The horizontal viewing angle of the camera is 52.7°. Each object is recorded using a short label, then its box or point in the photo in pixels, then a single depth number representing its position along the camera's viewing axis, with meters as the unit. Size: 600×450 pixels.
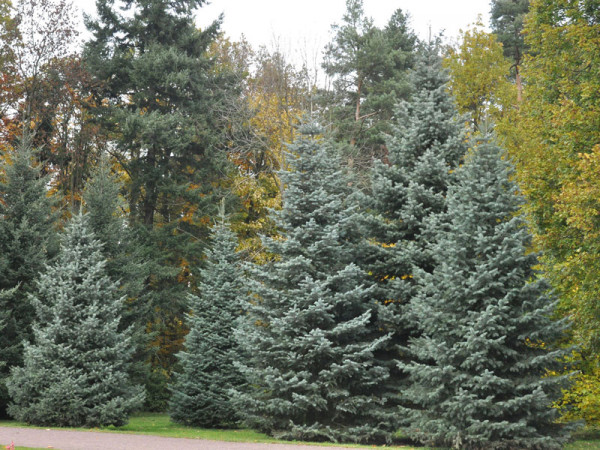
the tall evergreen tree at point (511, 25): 36.84
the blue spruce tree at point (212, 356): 18.80
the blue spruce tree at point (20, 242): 19.09
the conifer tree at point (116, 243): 21.41
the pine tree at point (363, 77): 31.31
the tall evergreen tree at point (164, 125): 26.97
